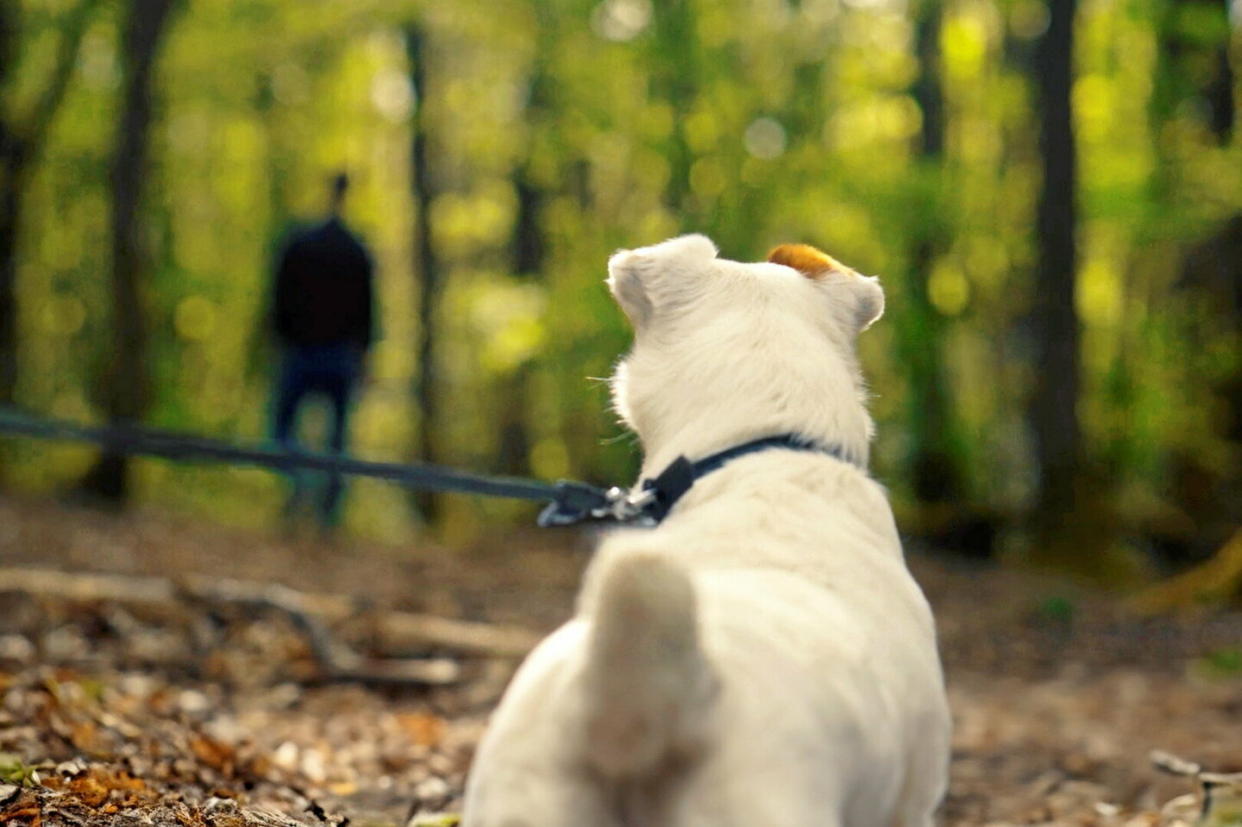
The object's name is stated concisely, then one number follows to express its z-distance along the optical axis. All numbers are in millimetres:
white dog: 1959
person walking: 10992
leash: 2787
